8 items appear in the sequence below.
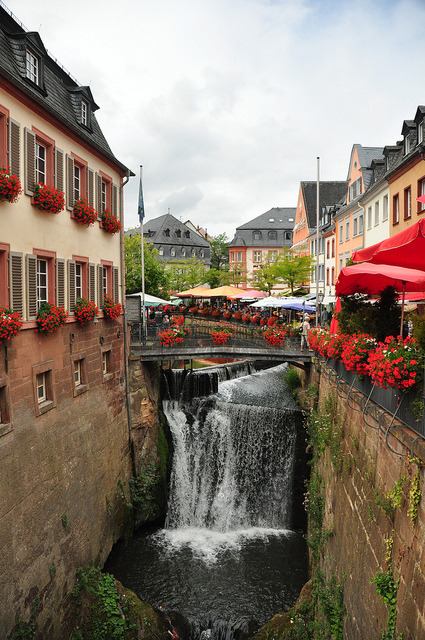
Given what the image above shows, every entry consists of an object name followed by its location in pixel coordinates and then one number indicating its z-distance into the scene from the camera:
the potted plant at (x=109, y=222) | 15.38
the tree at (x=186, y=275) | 53.06
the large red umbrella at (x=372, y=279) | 8.55
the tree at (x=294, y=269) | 32.03
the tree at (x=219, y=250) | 89.62
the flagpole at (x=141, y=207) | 21.70
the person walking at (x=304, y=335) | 17.64
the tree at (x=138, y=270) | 36.28
